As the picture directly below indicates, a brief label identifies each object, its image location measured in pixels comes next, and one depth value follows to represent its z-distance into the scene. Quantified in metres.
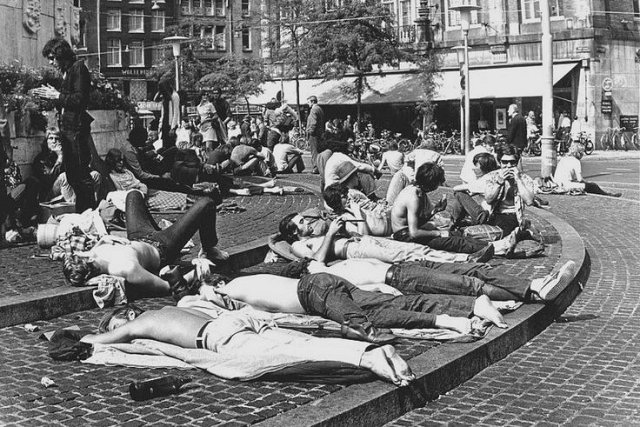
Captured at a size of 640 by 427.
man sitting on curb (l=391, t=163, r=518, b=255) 9.43
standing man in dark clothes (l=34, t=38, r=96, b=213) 10.87
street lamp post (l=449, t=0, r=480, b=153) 35.97
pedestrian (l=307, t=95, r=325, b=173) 21.39
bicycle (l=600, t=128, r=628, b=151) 40.34
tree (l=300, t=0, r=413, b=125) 44.97
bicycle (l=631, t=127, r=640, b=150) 40.47
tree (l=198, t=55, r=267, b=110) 58.41
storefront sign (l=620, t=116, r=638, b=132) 40.84
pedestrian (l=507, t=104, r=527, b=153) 22.02
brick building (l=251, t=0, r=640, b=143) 40.72
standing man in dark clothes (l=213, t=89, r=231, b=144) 20.70
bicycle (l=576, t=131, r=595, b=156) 37.09
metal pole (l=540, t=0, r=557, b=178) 21.55
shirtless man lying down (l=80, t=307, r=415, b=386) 5.46
